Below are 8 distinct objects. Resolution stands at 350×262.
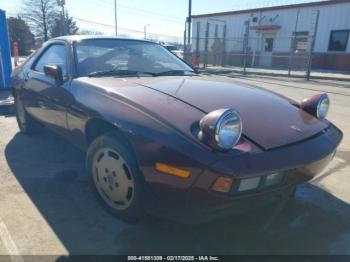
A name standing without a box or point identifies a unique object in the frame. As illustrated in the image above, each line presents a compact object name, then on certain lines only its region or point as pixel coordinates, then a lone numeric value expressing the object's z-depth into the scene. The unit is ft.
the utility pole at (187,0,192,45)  65.06
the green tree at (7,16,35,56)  120.47
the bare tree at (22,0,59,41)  130.21
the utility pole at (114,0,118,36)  130.00
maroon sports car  6.48
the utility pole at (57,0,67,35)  79.86
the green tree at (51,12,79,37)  130.21
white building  66.39
